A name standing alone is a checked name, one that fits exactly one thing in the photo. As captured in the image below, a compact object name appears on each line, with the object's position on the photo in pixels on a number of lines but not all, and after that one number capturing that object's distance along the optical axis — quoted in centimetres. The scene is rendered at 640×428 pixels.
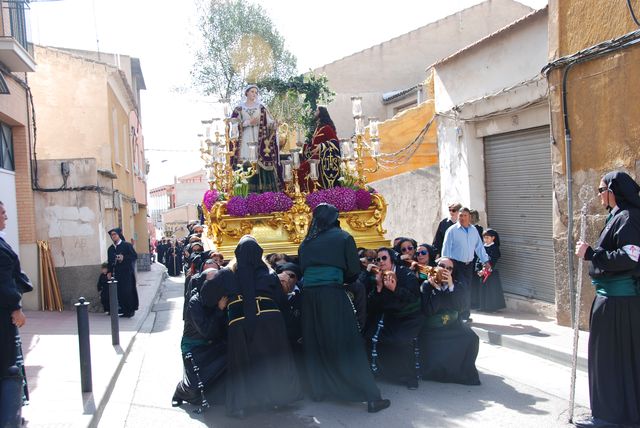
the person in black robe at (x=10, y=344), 495
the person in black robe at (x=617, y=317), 485
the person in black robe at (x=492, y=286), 1062
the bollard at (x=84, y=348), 634
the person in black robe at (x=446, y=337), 658
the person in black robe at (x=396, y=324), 650
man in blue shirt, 885
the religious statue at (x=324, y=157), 996
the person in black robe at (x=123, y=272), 1250
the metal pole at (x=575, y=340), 501
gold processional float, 881
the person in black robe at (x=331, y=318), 588
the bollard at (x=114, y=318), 900
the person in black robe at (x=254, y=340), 569
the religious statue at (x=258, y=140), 966
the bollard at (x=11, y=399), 492
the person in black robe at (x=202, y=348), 591
